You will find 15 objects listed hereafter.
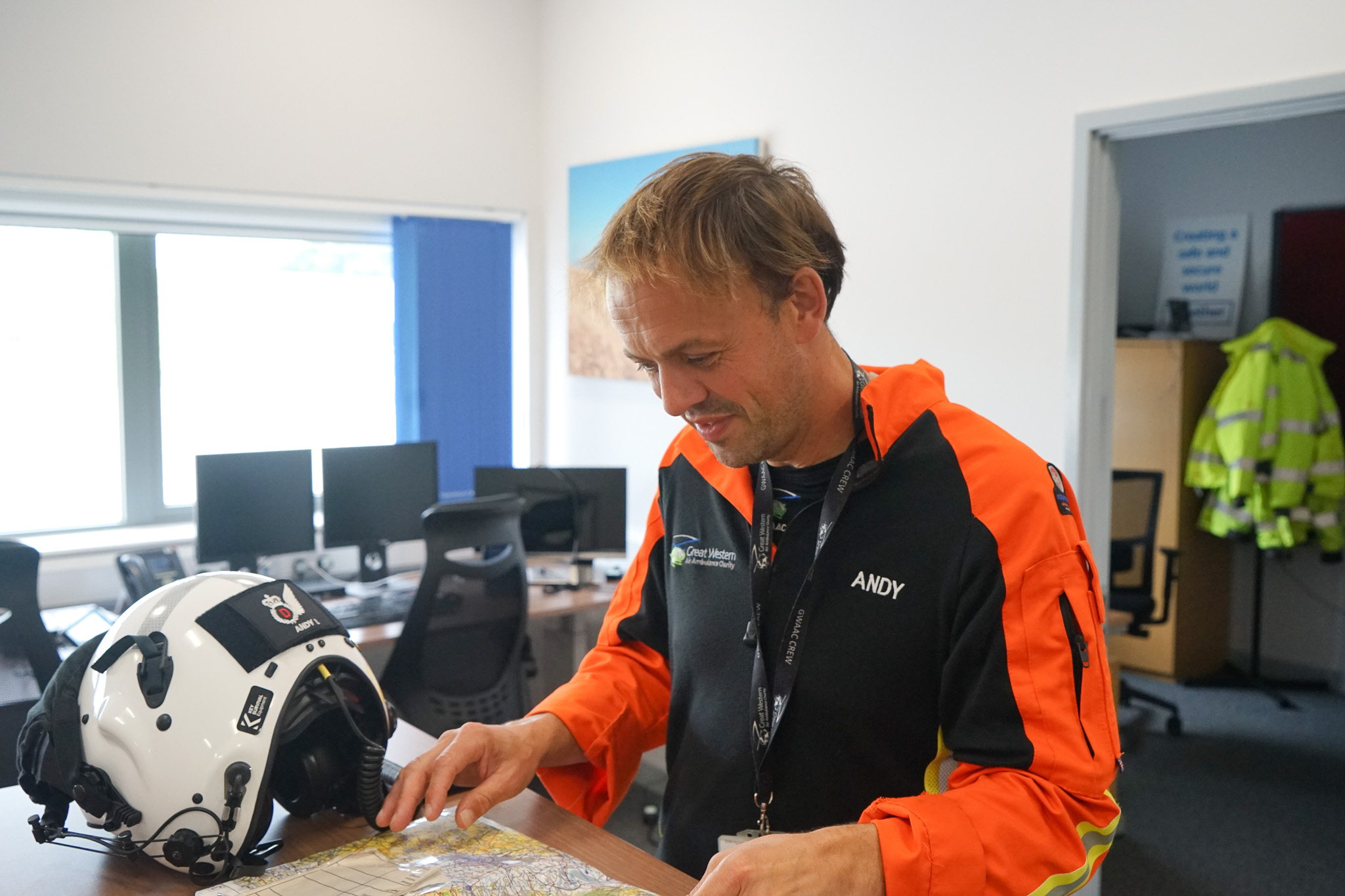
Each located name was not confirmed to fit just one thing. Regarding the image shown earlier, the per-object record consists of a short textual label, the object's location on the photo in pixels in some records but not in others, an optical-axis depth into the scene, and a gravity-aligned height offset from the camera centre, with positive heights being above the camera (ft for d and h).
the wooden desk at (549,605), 10.62 -2.60
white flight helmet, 3.78 -1.27
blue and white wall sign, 17.31 +1.82
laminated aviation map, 3.70 -1.79
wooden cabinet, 16.69 -1.28
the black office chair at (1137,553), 14.70 -2.48
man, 3.35 -0.89
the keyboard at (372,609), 11.01 -2.49
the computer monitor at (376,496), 12.47 -1.44
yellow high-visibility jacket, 15.71 -0.90
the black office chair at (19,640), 8.31 -2.12
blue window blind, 14.93 +0.52
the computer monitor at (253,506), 11.57 -1.46
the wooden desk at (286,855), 3.87 -1.85
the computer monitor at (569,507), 13.16 -1.61
